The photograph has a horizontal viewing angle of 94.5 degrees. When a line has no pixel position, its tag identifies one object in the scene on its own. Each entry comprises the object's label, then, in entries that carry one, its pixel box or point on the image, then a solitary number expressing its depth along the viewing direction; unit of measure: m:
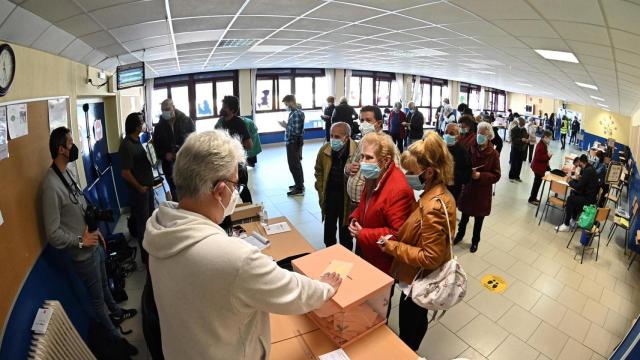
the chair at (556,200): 5.16
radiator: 1.66
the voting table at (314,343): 1.34
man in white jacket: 0.88
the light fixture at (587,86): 5.91
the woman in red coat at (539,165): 5.73
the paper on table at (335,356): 1.30
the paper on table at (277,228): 2.66
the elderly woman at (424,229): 1.70
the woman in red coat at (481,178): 3.67
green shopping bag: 4.07
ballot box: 1.33
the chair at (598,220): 4.13
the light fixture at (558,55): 3.65
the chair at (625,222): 4.52
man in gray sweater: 2.10
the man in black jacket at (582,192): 4.67
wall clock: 1.79
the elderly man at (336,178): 3.08
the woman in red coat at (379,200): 1.95
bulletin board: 1.71
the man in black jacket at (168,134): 4.50
